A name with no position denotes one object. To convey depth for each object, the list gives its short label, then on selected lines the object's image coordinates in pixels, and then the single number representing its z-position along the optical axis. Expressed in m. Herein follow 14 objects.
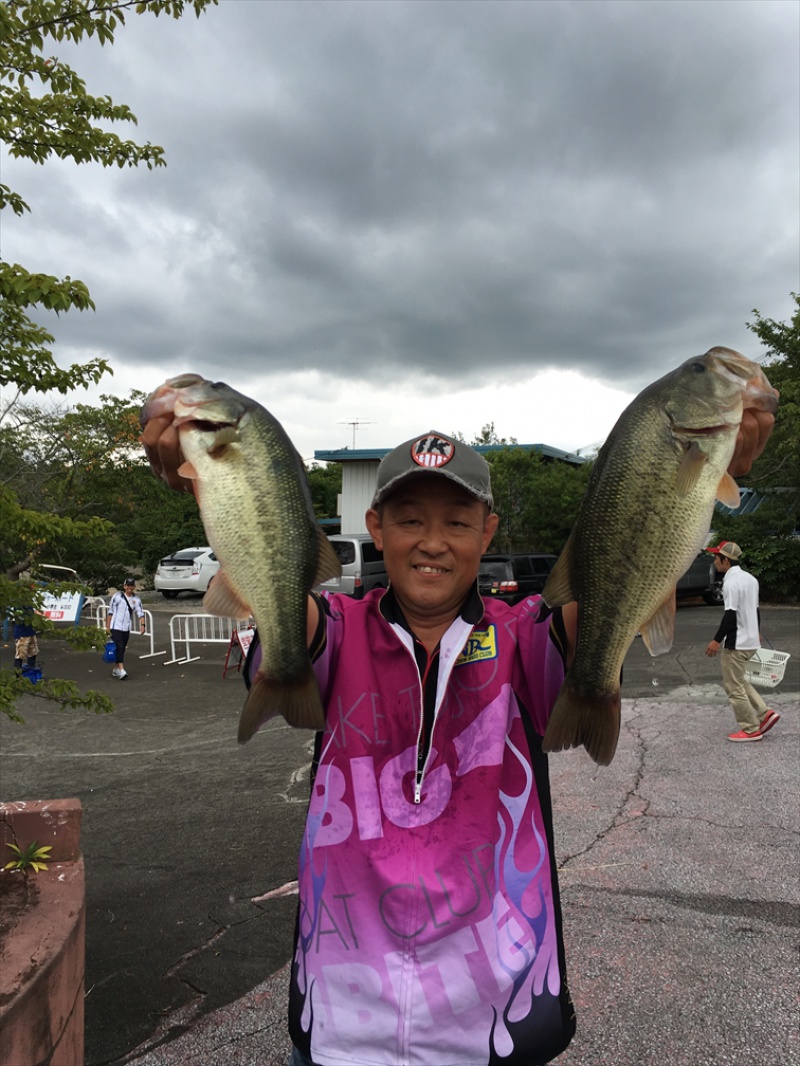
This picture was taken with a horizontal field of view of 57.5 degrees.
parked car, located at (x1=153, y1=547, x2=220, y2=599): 22.55
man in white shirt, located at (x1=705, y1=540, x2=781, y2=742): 7.19
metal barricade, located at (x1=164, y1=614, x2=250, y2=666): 13.37
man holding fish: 1.59
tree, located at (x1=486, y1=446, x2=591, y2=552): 22.80
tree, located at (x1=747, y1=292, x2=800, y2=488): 18.19
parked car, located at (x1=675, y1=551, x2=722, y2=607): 19.17
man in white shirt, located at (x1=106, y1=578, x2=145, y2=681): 11.89
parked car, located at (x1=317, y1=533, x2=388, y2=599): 16.34
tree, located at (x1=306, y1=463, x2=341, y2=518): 38.09
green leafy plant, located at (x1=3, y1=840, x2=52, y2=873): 3.07
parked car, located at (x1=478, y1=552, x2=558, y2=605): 15.20
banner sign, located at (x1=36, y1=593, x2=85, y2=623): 13.63
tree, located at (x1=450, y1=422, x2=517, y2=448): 42.56
